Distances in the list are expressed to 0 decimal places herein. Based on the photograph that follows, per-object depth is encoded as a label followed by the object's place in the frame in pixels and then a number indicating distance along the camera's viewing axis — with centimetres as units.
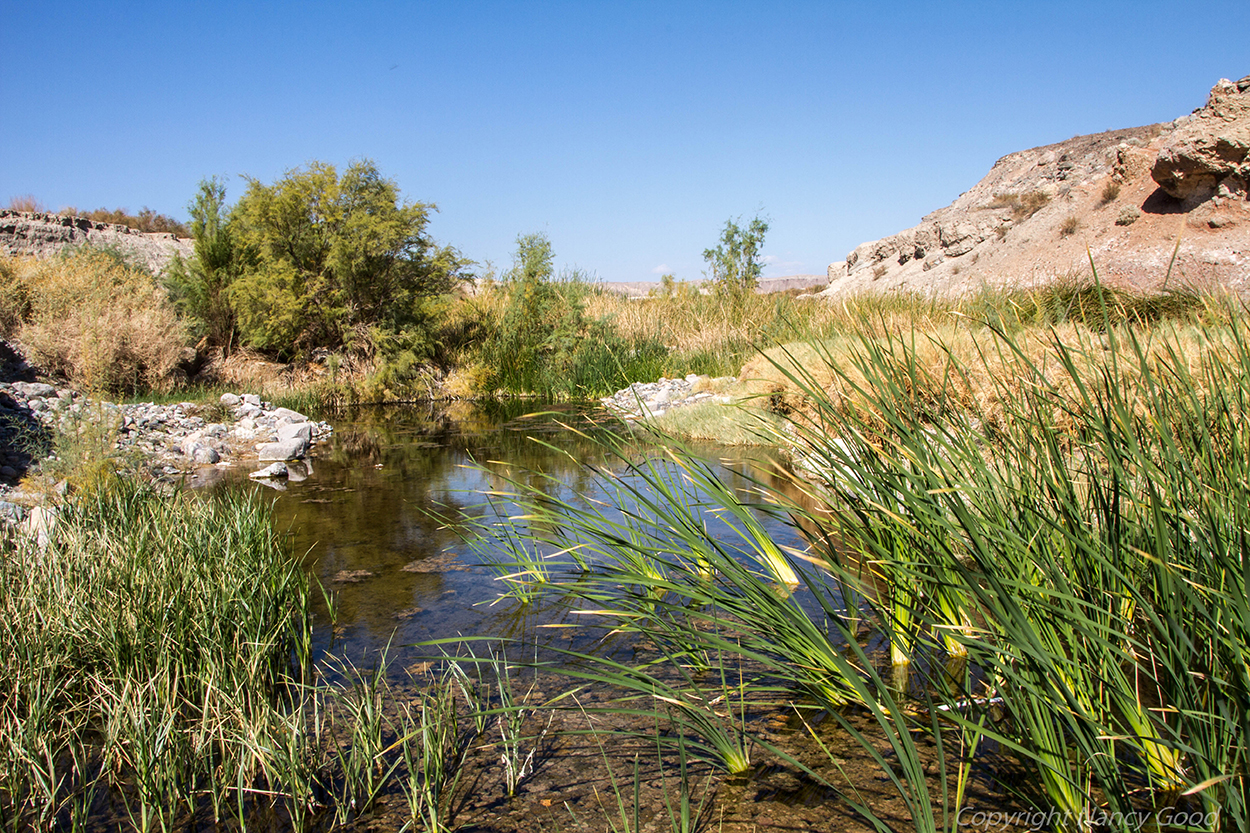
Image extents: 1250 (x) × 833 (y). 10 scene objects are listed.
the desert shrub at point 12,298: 1095
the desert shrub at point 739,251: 1648
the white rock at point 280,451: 782
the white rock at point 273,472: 677
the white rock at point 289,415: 979
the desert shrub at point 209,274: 1373
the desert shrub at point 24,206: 2562
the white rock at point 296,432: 870
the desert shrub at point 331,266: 1300
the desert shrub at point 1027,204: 1711
